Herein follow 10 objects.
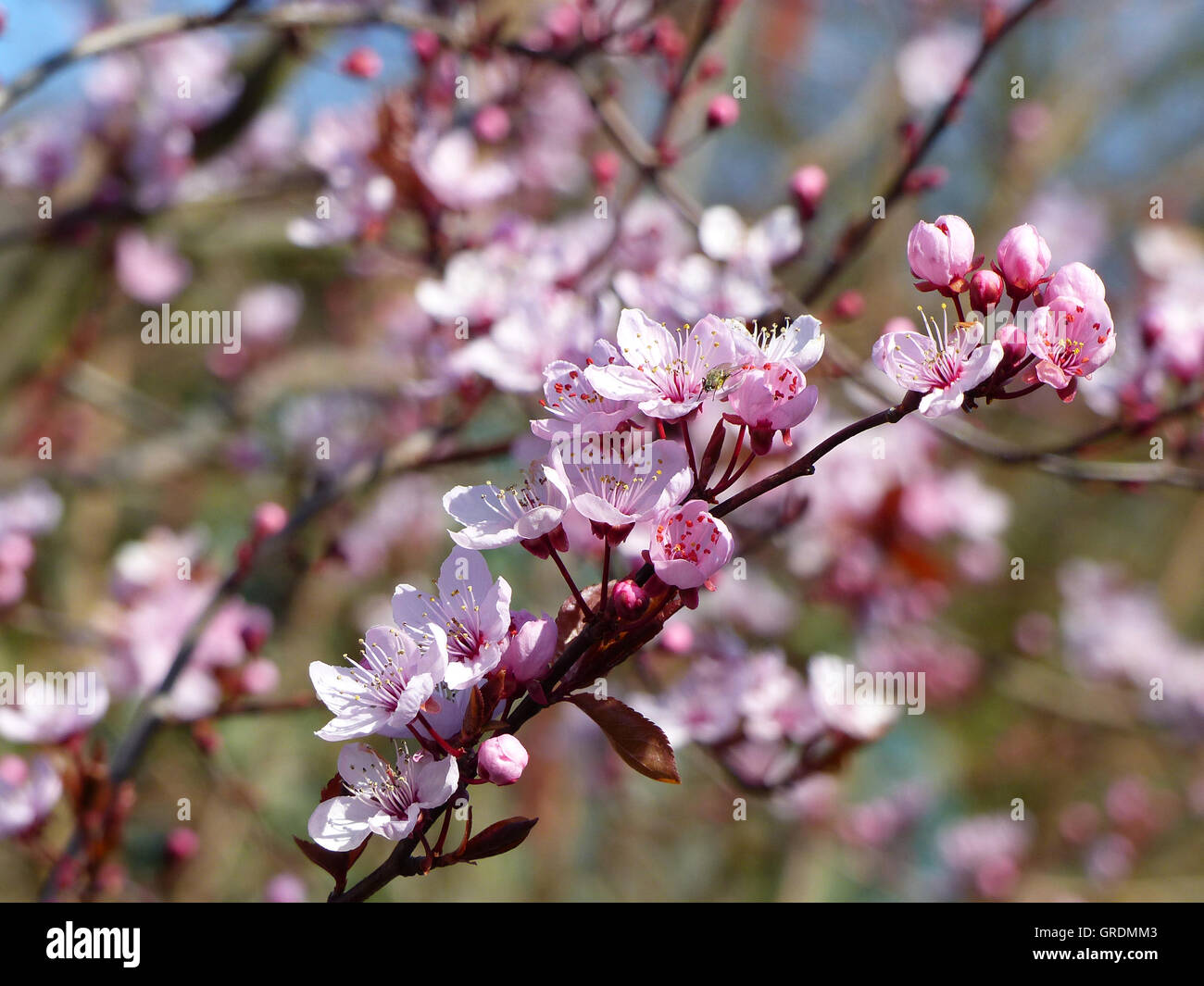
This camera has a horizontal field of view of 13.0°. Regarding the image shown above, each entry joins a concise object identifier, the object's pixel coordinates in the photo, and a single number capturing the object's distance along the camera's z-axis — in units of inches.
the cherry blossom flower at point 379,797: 30.5
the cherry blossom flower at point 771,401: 30.5
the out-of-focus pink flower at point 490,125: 43.1
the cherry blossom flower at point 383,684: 30.3
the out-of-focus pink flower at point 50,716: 34.3
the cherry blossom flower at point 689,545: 30.3
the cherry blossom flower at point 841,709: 35.4
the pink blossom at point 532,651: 30.5
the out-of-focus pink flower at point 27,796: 34.1
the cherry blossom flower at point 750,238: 35.4
